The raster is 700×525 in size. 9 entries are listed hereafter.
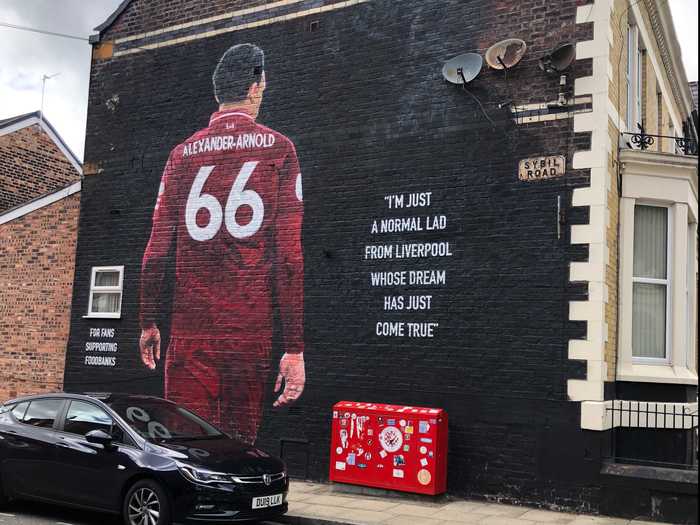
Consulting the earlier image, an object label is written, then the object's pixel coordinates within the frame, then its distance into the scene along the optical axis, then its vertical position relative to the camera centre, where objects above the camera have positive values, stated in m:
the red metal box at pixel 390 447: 10.41 -1.21
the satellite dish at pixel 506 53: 11.12 +4.24
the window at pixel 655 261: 10.91 +1.46
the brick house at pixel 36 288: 14.98 +0.93
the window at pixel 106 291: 14.35 +0.89
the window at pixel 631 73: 12.32 +4.47
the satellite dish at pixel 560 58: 10.70 +4.03
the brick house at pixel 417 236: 10.48 +1.76
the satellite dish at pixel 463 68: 11.47 +4.12
